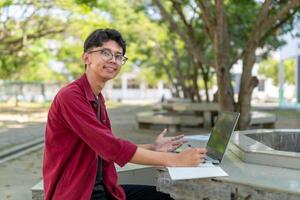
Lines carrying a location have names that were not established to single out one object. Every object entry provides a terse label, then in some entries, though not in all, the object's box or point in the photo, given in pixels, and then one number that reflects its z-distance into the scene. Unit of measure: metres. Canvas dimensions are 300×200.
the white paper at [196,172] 2.66
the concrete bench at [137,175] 4.11
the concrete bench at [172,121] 13.34
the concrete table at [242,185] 2.61
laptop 3.06
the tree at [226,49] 8.54
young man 2.53
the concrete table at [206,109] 13.98
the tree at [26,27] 19.03
